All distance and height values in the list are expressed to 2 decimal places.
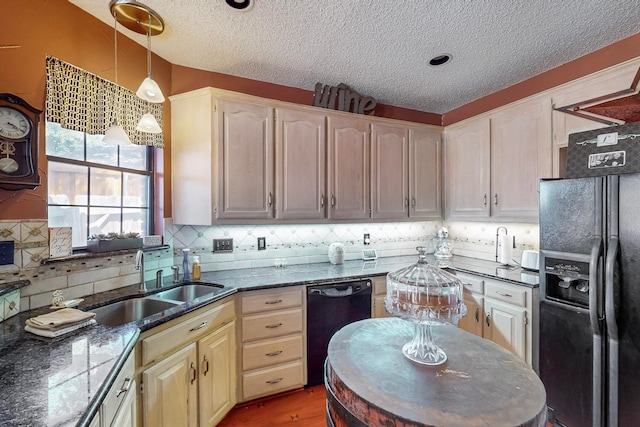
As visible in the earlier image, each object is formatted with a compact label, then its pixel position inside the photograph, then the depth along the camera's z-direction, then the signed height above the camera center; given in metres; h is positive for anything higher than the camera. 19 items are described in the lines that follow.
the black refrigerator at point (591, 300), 1.53 -0.50
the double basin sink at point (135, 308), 1.68 -0.58
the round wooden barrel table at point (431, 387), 0.73 -0.50
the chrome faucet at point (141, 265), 1.88 -0.33
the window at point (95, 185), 1.76 +0.20
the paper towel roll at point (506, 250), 2.68 -0.34
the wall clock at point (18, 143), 1.40 +0.36
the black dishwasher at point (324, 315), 2.27 -0.81
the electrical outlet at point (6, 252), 1.41 -0.18
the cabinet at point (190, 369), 1.43 -0.88
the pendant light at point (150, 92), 1.55 +0.65
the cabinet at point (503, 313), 2.09 -0.78
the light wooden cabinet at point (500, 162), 2.38 +0.46
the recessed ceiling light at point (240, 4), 1.66 +1.21
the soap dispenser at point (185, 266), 2.23 -0.40
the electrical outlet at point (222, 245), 2.54 -0.28
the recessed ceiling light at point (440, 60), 2.24 +1.21
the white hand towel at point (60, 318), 1.22 -0.46
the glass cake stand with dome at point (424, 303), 0.96 -0.30
